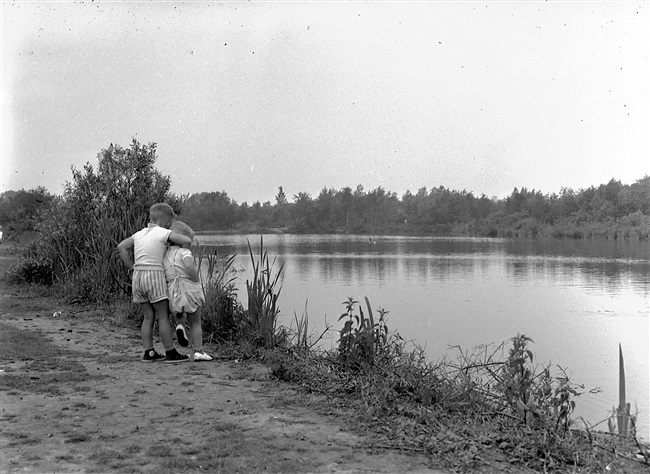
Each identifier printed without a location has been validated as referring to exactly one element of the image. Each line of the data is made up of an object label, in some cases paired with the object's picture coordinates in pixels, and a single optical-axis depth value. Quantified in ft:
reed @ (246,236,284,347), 21.80
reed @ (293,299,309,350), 21.58
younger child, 19.36
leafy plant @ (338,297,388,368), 18.28
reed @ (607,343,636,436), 14.78
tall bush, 31.27
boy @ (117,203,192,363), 18.76
